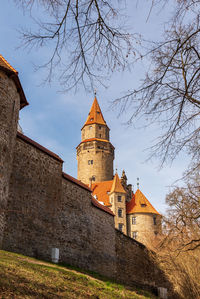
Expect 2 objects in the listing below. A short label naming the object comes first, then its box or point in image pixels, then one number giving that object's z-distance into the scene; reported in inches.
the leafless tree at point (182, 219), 541.6
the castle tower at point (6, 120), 406.6
